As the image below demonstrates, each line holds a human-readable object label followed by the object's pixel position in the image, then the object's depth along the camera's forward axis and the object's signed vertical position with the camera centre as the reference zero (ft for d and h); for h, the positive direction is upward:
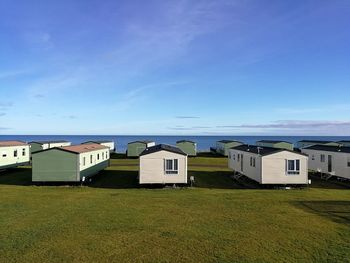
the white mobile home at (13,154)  116.55 -5.72
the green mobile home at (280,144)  174.91 -2.87
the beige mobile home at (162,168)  86.89 -7.63
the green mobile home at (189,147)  194.91 -4.92
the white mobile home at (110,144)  204.52 -3.42
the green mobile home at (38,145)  169.07 -3.42
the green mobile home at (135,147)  185.78 -4.72
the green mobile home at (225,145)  199.72 -4.02
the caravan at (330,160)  101.61 -6.94
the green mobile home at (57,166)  89.97 -7.36
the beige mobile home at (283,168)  87.20 -7.67
